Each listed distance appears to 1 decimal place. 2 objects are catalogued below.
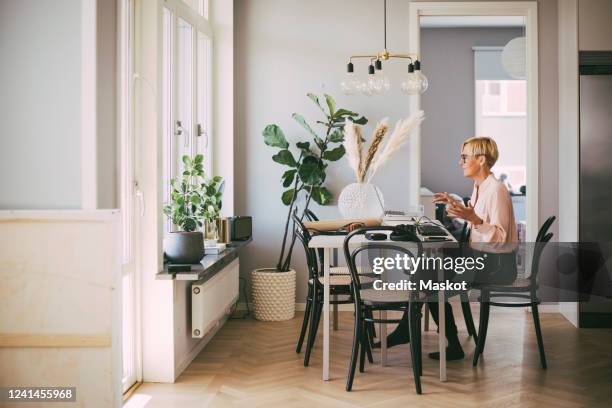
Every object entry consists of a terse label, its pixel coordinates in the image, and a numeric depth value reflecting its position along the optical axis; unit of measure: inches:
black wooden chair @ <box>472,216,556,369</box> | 156.2
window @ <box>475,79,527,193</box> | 374.3
